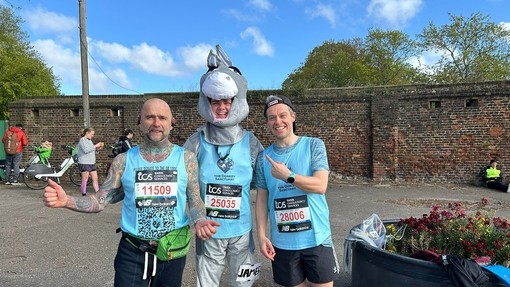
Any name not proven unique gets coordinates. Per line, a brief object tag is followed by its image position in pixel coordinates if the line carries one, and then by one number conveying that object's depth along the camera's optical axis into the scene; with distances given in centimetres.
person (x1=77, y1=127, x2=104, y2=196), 972
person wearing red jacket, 1193
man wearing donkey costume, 270
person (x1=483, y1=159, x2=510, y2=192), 1134
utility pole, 1216
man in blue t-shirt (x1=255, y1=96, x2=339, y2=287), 255
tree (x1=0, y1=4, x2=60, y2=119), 2125
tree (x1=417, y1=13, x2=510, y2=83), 2686
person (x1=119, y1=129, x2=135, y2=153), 1065
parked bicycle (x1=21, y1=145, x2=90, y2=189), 1135
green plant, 291
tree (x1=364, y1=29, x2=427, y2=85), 3331
